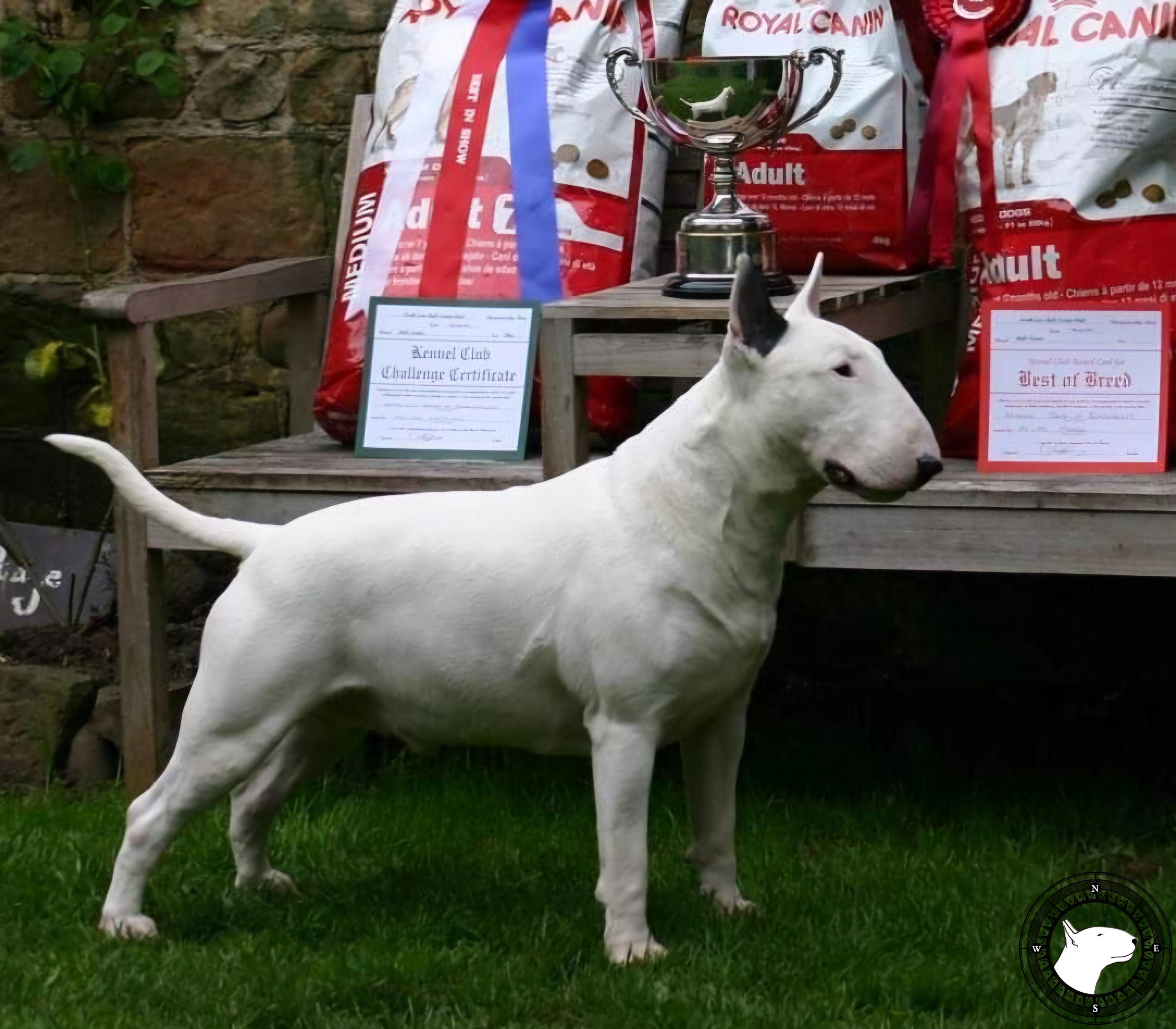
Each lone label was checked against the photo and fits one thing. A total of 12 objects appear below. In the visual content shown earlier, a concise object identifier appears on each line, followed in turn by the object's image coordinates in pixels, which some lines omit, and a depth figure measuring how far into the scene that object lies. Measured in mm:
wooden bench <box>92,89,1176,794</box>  6773
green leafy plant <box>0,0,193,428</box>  9234
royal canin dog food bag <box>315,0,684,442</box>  7992
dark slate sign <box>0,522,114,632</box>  9359
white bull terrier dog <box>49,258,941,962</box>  5613
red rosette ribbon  7469
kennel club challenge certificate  7781
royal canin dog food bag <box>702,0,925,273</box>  7719
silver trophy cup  7203
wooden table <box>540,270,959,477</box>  6781
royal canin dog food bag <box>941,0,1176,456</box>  7191
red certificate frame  7062
